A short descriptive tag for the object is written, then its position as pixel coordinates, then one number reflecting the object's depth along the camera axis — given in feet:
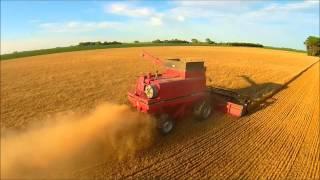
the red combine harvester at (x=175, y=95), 18.04
